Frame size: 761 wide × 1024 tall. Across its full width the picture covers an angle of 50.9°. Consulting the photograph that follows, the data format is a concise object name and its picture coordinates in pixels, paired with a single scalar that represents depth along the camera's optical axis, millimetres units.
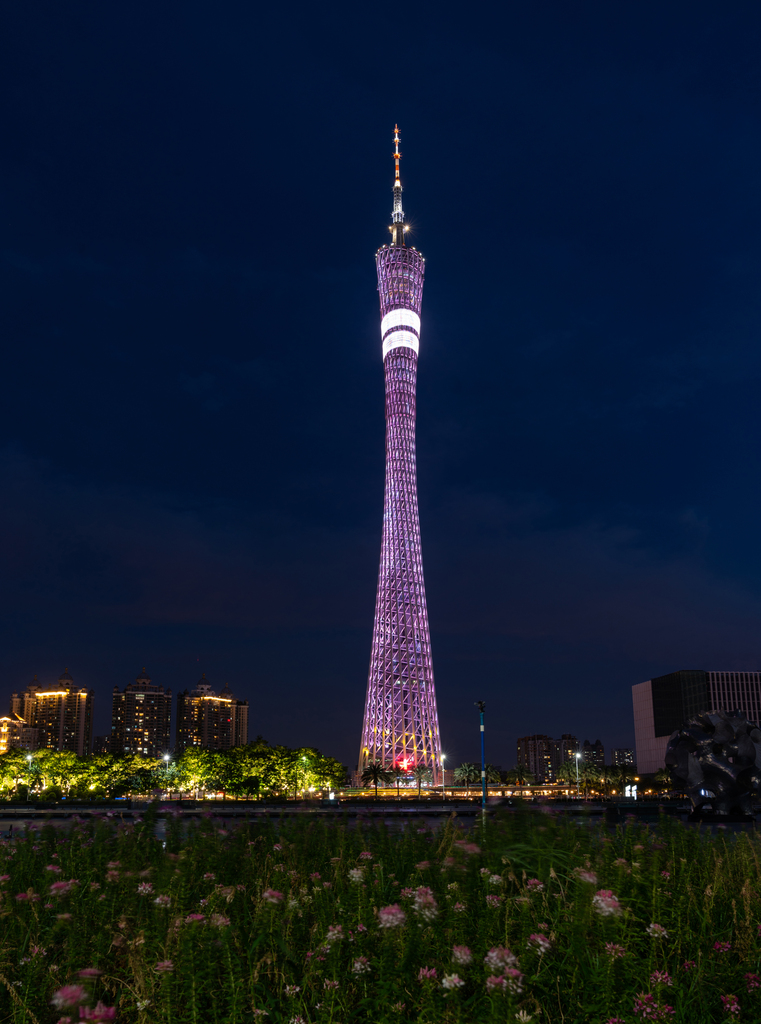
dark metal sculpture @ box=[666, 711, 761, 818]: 40312
